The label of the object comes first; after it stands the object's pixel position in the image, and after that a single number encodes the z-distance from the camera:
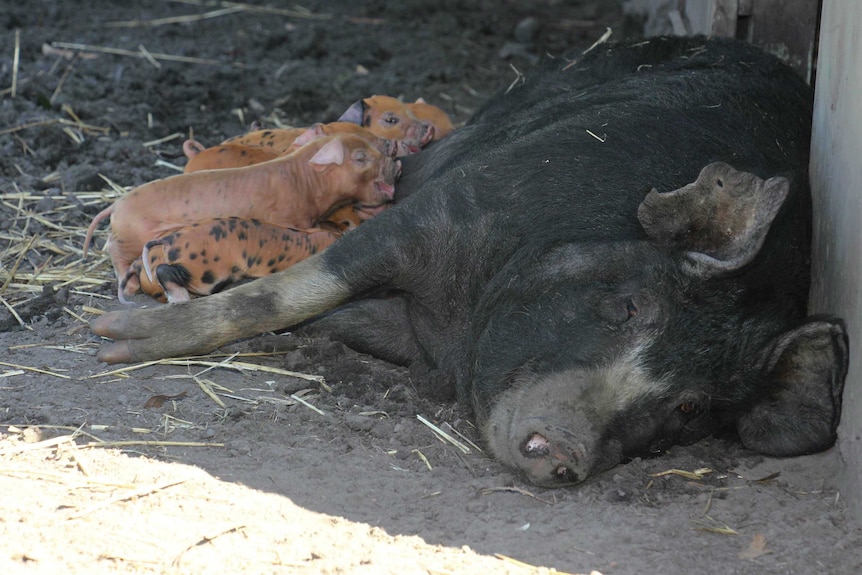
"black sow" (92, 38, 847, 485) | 6.00
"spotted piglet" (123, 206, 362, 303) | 7.75
